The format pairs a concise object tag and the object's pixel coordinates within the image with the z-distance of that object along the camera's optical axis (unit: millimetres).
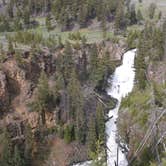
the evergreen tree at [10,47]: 73438
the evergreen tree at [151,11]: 113481
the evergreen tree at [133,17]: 106338
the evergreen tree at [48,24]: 100125
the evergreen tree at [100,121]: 66250
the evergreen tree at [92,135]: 64812
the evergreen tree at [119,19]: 98919
